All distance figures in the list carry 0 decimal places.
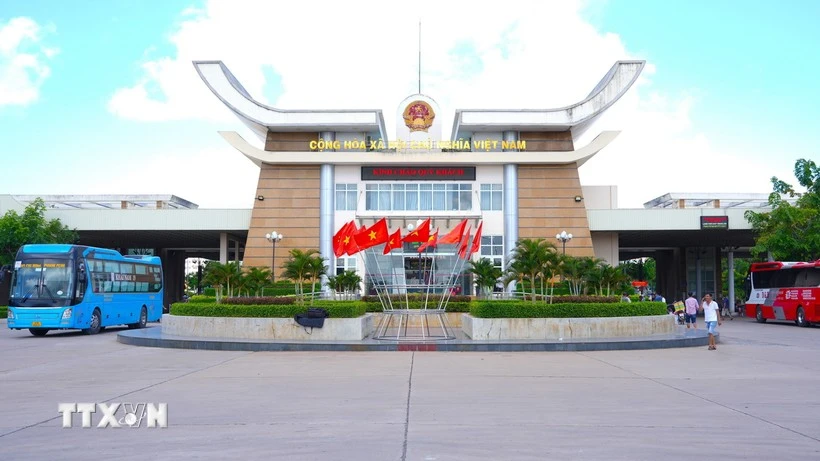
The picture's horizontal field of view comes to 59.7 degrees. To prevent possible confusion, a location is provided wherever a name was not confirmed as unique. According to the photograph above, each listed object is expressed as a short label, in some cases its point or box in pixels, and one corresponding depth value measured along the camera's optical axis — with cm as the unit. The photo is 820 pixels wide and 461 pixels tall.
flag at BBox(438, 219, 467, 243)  2466
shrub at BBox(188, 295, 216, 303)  2690
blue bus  2177
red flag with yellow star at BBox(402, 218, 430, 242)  2122
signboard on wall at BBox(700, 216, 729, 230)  3772
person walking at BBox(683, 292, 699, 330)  2278
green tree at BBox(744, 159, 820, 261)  3438
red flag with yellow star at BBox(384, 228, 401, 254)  2095
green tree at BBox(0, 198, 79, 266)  3712
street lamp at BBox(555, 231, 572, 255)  3394
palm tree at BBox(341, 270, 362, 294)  2890
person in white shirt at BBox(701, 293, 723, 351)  1709
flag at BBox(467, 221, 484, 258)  2358
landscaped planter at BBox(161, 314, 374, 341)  1831
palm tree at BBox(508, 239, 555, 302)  2188
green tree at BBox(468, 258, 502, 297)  2758
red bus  2859
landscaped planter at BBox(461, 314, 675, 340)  1823
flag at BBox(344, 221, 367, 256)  2217
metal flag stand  2015
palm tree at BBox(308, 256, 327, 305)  2348
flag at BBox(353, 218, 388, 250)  2084
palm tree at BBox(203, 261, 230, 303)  2308
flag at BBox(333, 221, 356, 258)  2264
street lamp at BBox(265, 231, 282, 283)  3469
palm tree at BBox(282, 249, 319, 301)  2328
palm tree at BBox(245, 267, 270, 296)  2486
